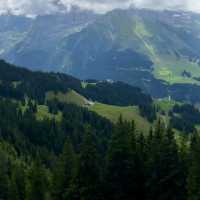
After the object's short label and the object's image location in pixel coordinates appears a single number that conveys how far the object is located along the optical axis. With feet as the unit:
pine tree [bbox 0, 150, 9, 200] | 324.39
